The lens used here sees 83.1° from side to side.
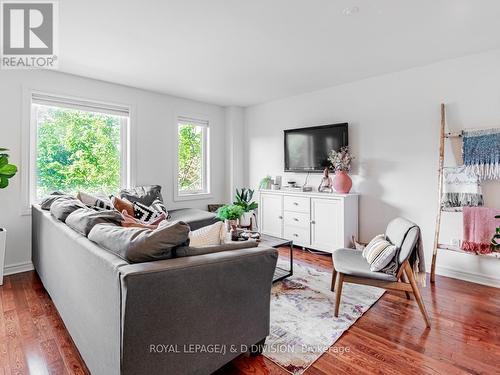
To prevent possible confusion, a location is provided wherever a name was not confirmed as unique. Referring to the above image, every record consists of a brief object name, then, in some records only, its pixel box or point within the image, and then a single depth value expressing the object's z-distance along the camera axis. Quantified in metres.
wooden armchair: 2.03
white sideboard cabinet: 3.58
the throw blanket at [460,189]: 2.81
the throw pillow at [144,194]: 3.70
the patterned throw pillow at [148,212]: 3.40
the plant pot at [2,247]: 2.79
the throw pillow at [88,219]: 1.73
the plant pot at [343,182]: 3.71
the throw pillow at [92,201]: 2.92
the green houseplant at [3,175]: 2.78
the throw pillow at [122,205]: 3.23
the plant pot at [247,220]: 3.74
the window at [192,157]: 4.72
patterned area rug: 1.76
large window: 3.39
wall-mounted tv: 3.93
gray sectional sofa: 1.16
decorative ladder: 2.96
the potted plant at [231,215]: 2.97
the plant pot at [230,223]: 2.97
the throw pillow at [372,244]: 2.30
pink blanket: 2.66
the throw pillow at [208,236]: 1.69
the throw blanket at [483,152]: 2.71
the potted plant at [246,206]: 3.59
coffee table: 2.86
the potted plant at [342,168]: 3.72
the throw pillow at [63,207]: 2.16
